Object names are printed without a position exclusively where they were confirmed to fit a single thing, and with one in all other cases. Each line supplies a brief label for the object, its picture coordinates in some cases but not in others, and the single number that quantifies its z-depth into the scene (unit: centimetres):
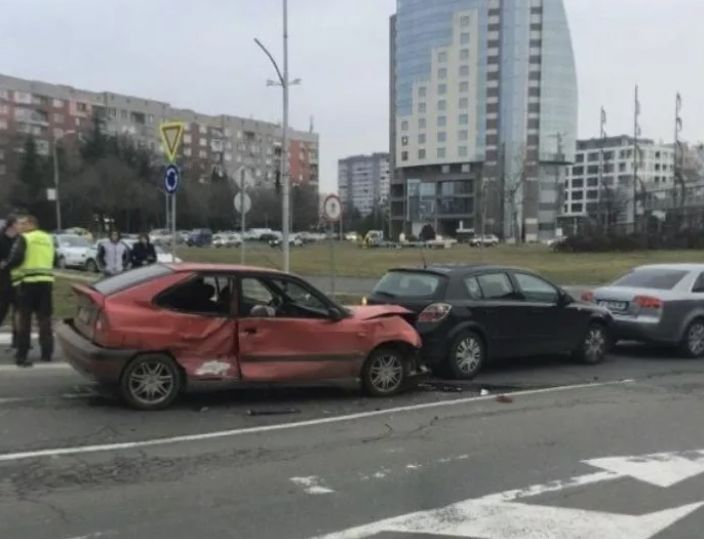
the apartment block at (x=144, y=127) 11306
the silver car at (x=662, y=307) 1246
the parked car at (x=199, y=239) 7664
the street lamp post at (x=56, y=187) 5562
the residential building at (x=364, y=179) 18962
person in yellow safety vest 1011
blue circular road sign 1504
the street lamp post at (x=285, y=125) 2393
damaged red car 775
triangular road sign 1492
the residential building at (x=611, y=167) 15012
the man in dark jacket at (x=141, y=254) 1628
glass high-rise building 12769
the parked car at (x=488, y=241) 8800
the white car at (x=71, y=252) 3122
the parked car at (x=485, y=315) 1005
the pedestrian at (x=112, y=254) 1583
